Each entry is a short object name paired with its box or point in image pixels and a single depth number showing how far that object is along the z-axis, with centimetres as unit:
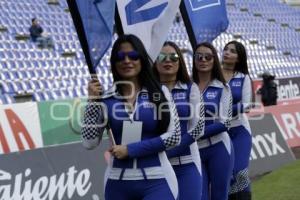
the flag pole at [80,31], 575
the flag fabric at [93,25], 580
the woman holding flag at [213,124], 841
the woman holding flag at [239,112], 970
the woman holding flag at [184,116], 699
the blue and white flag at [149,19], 705
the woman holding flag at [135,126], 553
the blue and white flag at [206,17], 985
